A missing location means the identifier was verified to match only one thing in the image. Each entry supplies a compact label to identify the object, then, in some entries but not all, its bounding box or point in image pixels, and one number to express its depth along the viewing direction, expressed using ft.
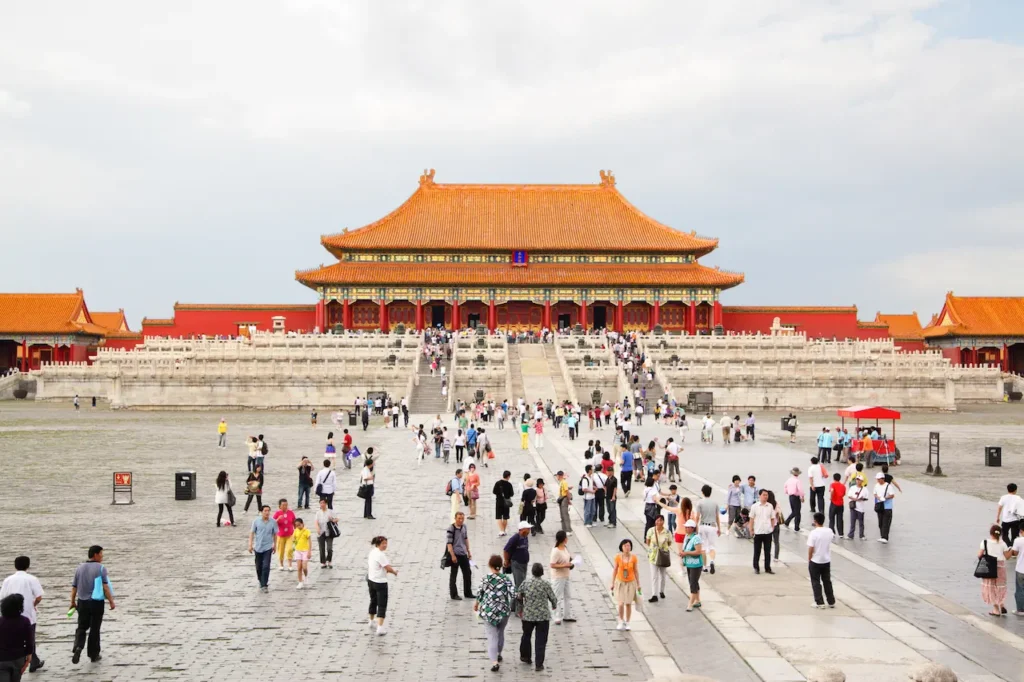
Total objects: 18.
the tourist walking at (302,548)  46.11
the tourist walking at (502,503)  57.47
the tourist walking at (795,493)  56.75
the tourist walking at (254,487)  63.11
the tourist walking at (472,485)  62.03
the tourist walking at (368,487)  63.62
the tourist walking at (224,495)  60.35
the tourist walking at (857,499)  56.49
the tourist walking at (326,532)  49.57
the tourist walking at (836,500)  55.77
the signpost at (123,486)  67.62
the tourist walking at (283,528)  49.06
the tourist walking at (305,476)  67.31
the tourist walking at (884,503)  55.57
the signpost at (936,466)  83.97
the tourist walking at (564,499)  56.59
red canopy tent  93.97
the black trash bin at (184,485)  71.15
